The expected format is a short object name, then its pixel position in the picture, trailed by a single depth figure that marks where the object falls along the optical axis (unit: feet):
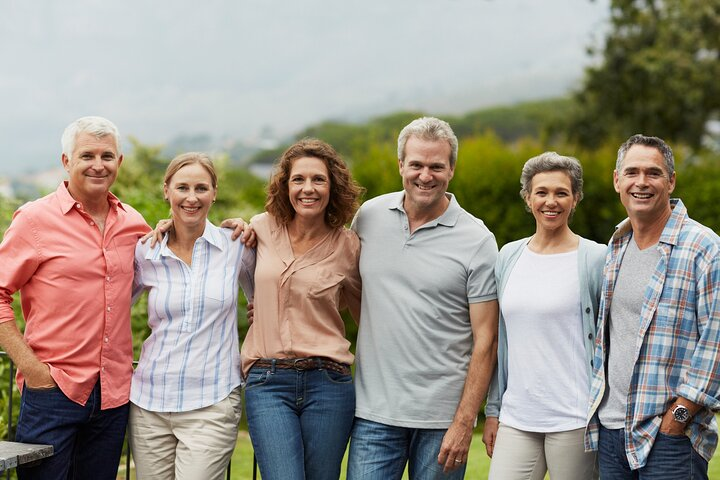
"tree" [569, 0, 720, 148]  59.77
